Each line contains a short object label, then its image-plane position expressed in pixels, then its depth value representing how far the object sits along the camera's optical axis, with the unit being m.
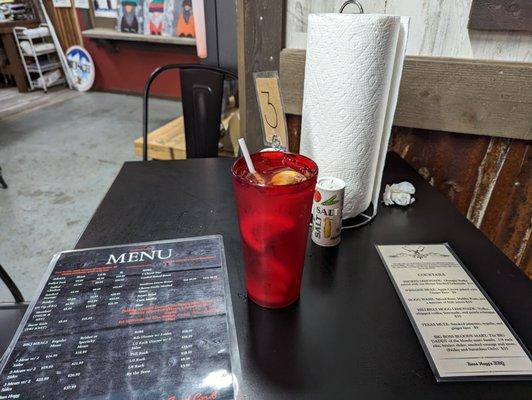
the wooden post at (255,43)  1.08
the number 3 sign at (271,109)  0.76
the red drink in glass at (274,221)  0.48
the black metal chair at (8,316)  0.78
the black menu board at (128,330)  0.44
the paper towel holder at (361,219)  0.75
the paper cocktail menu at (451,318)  0.46
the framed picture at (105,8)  4.74
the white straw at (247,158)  0.52
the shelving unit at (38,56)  4.95
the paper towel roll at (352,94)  0.65
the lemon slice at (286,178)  0.52
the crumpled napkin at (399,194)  0.83
